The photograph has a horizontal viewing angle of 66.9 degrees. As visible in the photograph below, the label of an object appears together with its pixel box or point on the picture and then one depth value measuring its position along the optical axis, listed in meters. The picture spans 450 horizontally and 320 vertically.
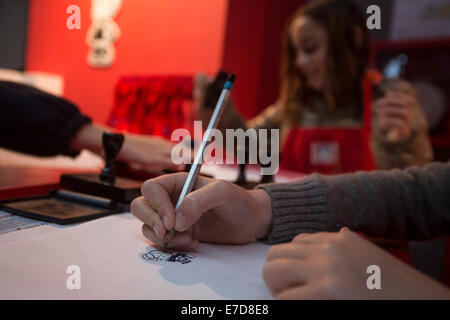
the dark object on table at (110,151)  0.40
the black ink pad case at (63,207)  0.32
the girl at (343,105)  0.96
